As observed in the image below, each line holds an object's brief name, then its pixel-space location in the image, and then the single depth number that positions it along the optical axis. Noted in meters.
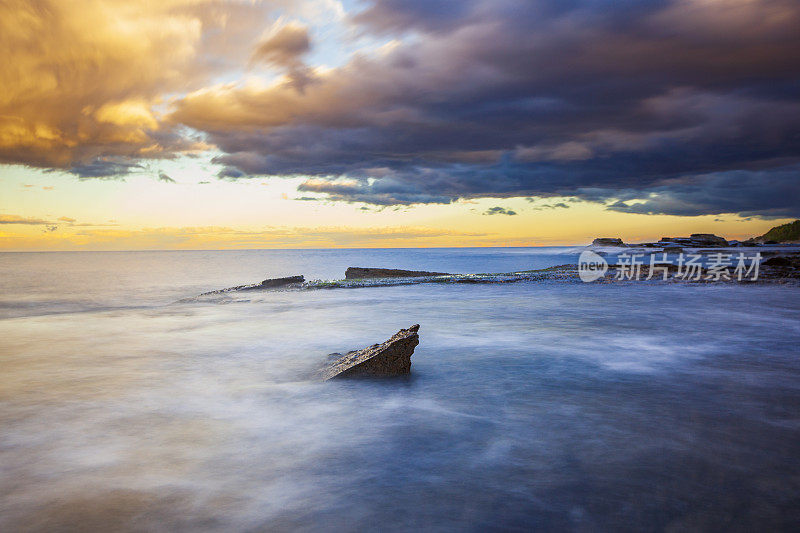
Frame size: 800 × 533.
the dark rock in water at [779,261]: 37.37
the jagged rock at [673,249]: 88.07
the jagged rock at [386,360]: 10.16
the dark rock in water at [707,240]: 110.56
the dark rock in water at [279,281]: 32.31
